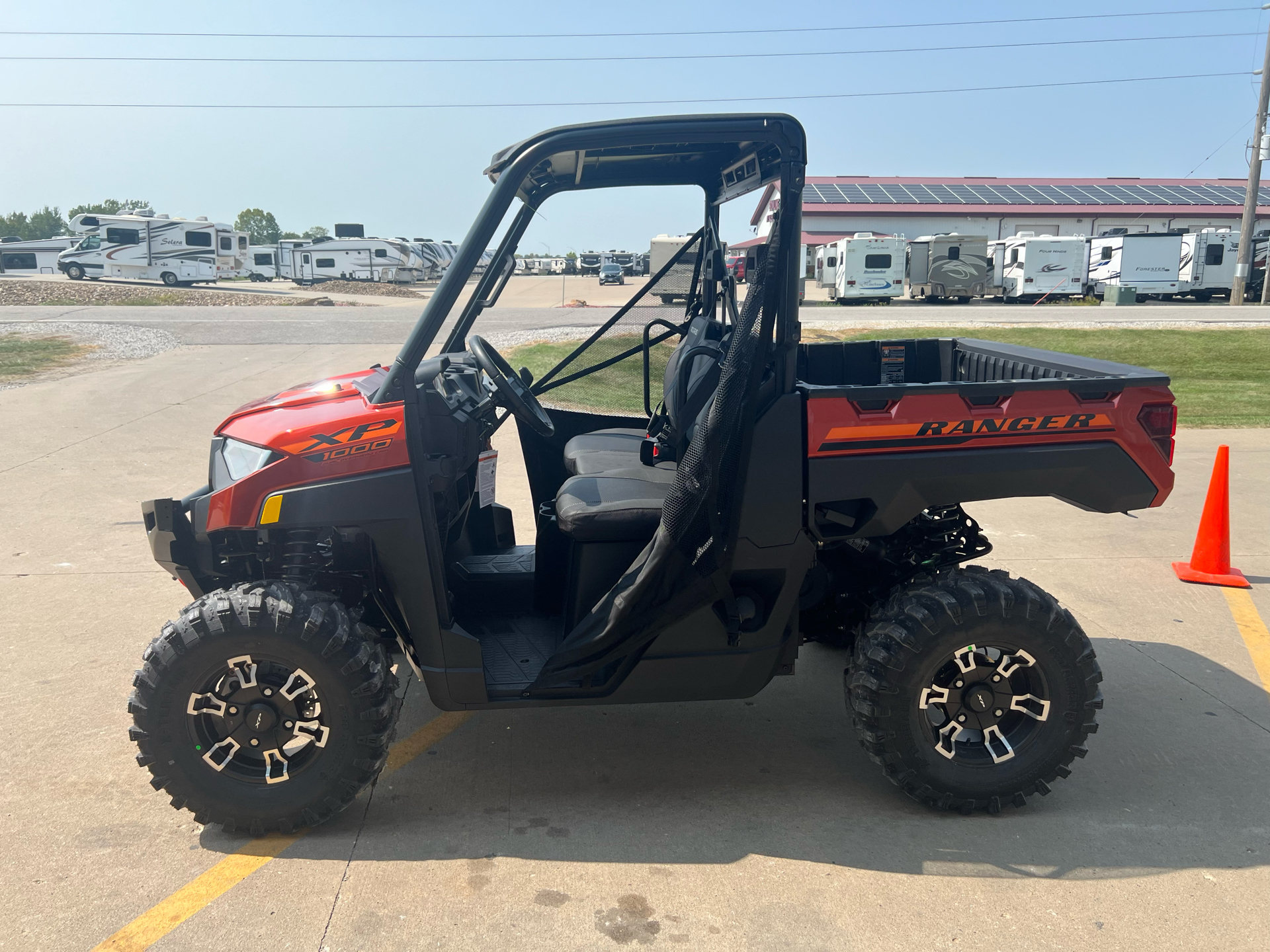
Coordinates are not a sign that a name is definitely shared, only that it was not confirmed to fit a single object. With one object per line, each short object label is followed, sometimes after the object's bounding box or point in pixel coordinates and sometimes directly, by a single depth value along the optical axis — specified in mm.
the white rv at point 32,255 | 43406
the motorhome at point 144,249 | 36562
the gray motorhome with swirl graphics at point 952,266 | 30547
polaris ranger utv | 2930
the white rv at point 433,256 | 49094
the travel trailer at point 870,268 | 30469
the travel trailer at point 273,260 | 47500
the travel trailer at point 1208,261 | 31141
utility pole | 27938
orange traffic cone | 5320
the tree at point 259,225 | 113312
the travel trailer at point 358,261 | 44062
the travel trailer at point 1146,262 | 30859
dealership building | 44750
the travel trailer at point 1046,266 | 30891
